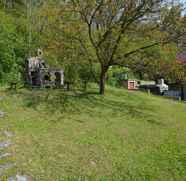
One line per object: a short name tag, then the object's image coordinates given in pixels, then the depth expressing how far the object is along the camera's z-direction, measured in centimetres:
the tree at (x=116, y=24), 598
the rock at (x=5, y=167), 257
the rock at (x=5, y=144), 303
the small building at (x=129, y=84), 1392
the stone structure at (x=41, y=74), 701
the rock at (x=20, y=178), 246
